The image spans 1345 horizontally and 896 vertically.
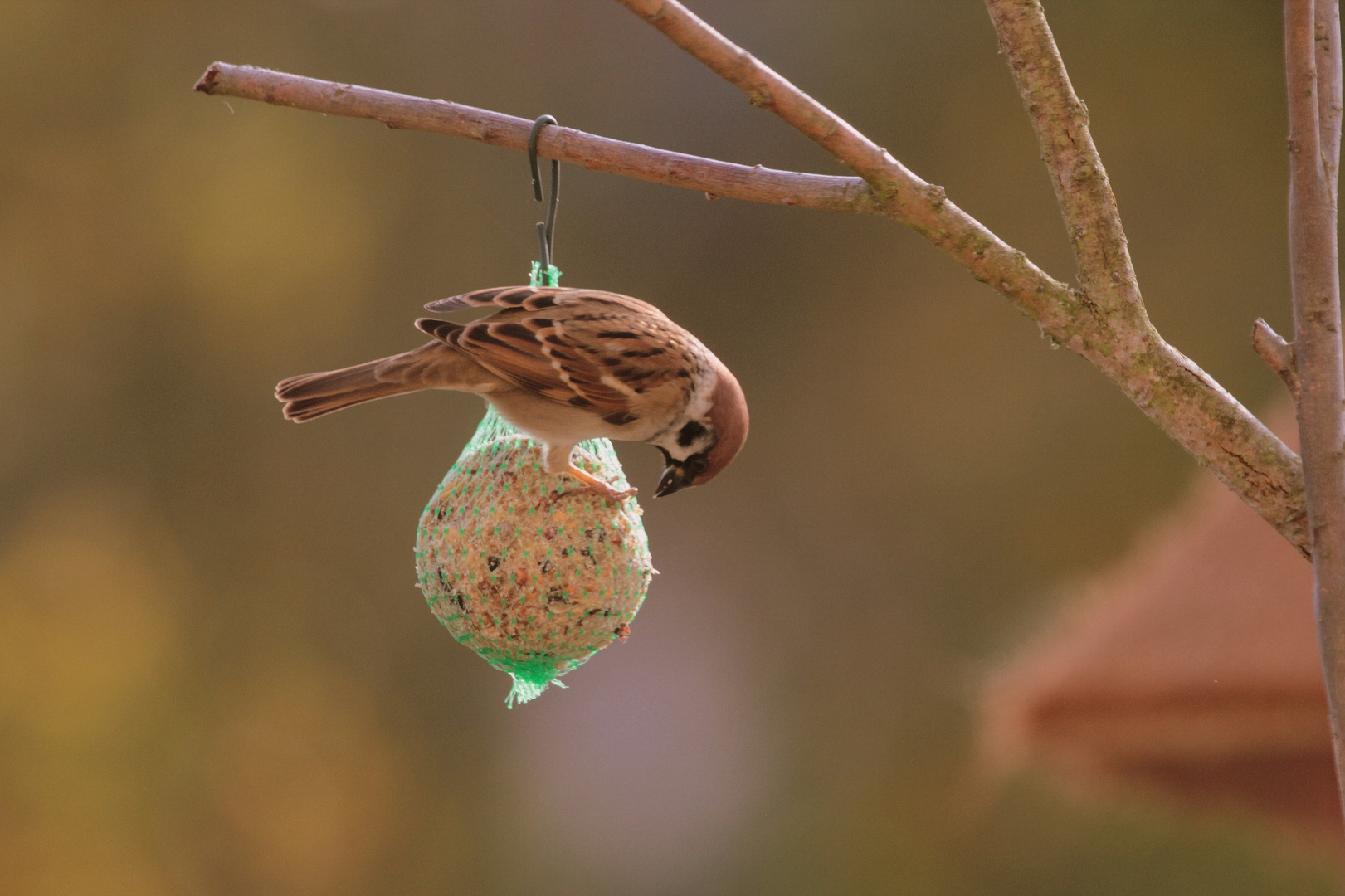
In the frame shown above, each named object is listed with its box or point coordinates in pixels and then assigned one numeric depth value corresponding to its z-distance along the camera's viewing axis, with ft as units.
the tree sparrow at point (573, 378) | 16.90
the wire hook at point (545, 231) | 16.71
